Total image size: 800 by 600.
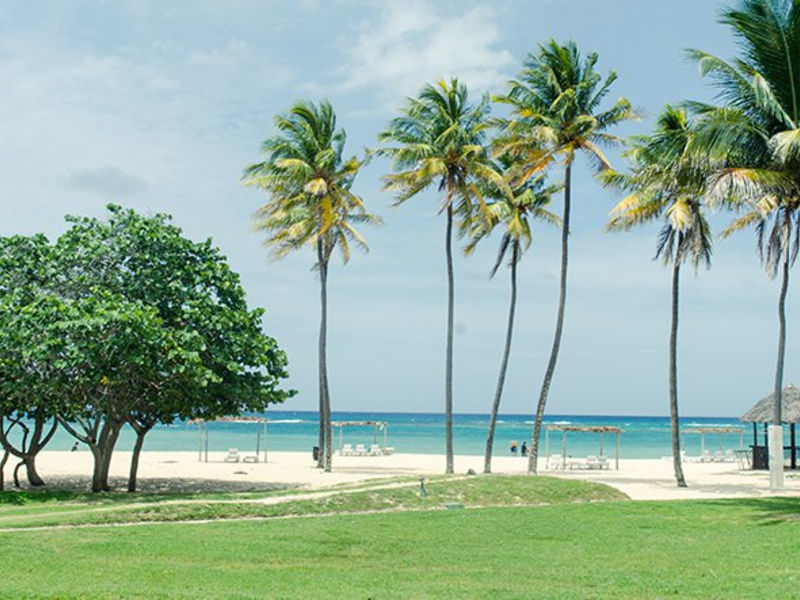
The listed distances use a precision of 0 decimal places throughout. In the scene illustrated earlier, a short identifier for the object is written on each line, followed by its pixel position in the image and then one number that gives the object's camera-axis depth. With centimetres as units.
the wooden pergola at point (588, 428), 3535
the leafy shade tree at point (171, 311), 2075
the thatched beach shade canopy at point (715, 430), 3928
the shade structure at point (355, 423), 4448
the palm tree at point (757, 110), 1650
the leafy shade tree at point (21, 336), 1922
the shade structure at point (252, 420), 4053
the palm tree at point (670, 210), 2350
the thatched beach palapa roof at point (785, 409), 3134
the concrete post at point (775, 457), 2158
